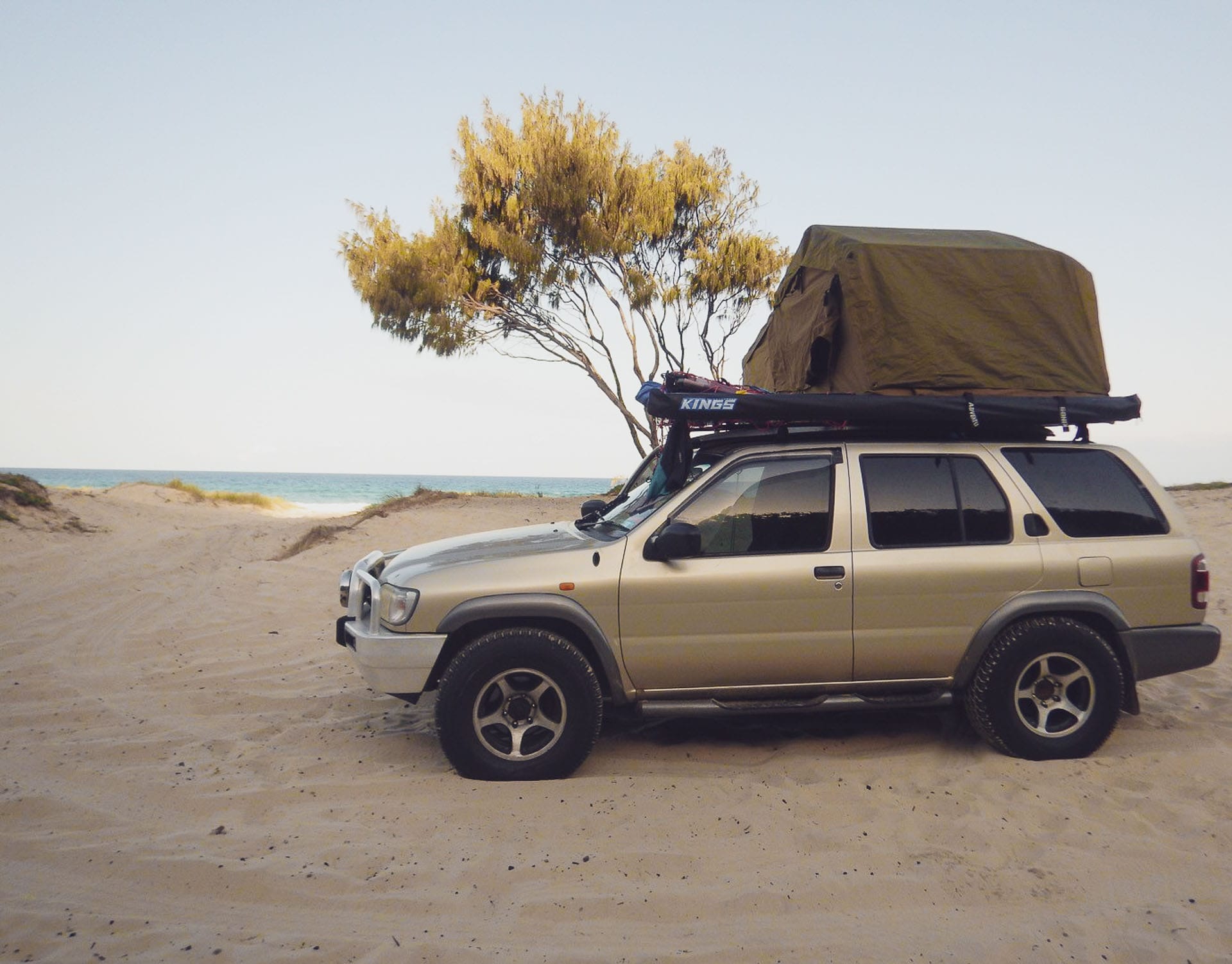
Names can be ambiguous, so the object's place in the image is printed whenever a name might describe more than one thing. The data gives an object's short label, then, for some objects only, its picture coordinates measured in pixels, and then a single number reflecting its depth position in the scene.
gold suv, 4.30
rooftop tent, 4.70
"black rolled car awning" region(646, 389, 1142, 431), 4.53
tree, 16.55
